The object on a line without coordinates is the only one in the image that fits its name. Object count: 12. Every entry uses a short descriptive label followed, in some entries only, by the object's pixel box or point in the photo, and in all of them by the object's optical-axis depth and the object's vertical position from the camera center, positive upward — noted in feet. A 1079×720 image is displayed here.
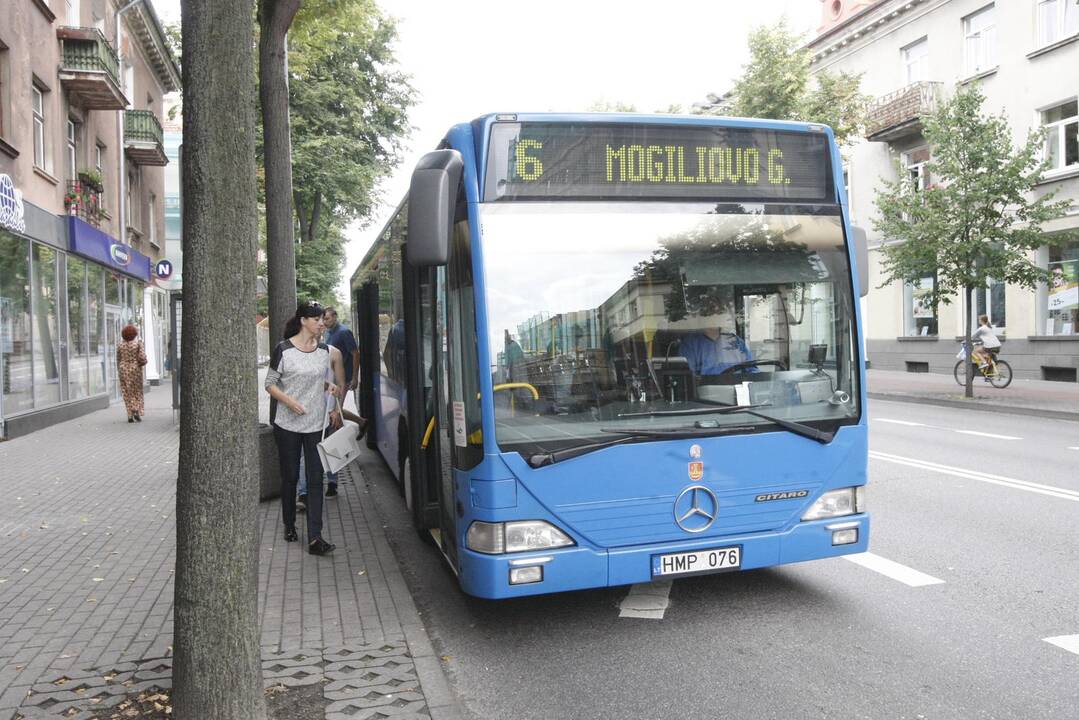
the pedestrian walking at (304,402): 21.49 -1.16
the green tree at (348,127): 97.25 +24.92
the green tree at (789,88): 92.94 +25.99
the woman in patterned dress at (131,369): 54.80 -0.76
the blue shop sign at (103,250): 61.00 +8.13
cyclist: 71.72 -0.57
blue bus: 14.84 -0.02
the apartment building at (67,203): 50.60 +10.56
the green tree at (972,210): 60.13 +8.58
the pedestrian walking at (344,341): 32.01 +0.38
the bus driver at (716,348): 15.63 -0.07
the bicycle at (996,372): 71.61 -2.75
